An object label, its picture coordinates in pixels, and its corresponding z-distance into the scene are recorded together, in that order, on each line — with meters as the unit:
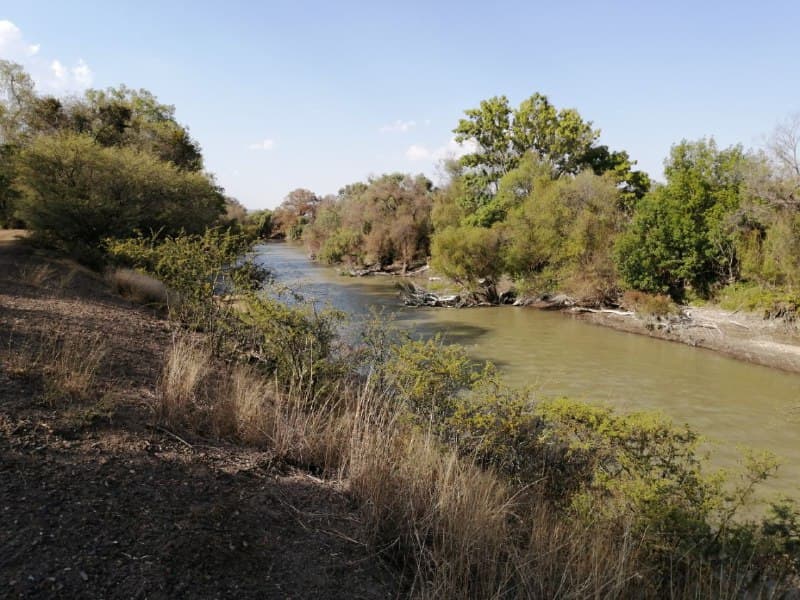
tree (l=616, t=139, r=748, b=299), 20.77
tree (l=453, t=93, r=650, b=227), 38.40
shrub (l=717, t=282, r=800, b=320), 17.03
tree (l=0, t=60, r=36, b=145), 28.34
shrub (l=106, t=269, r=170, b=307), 13.75
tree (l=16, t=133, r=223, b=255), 17.34
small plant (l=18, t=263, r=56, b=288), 11.80
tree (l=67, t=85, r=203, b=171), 29.98
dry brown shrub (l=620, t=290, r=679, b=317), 20.34
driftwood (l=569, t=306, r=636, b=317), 21.84
